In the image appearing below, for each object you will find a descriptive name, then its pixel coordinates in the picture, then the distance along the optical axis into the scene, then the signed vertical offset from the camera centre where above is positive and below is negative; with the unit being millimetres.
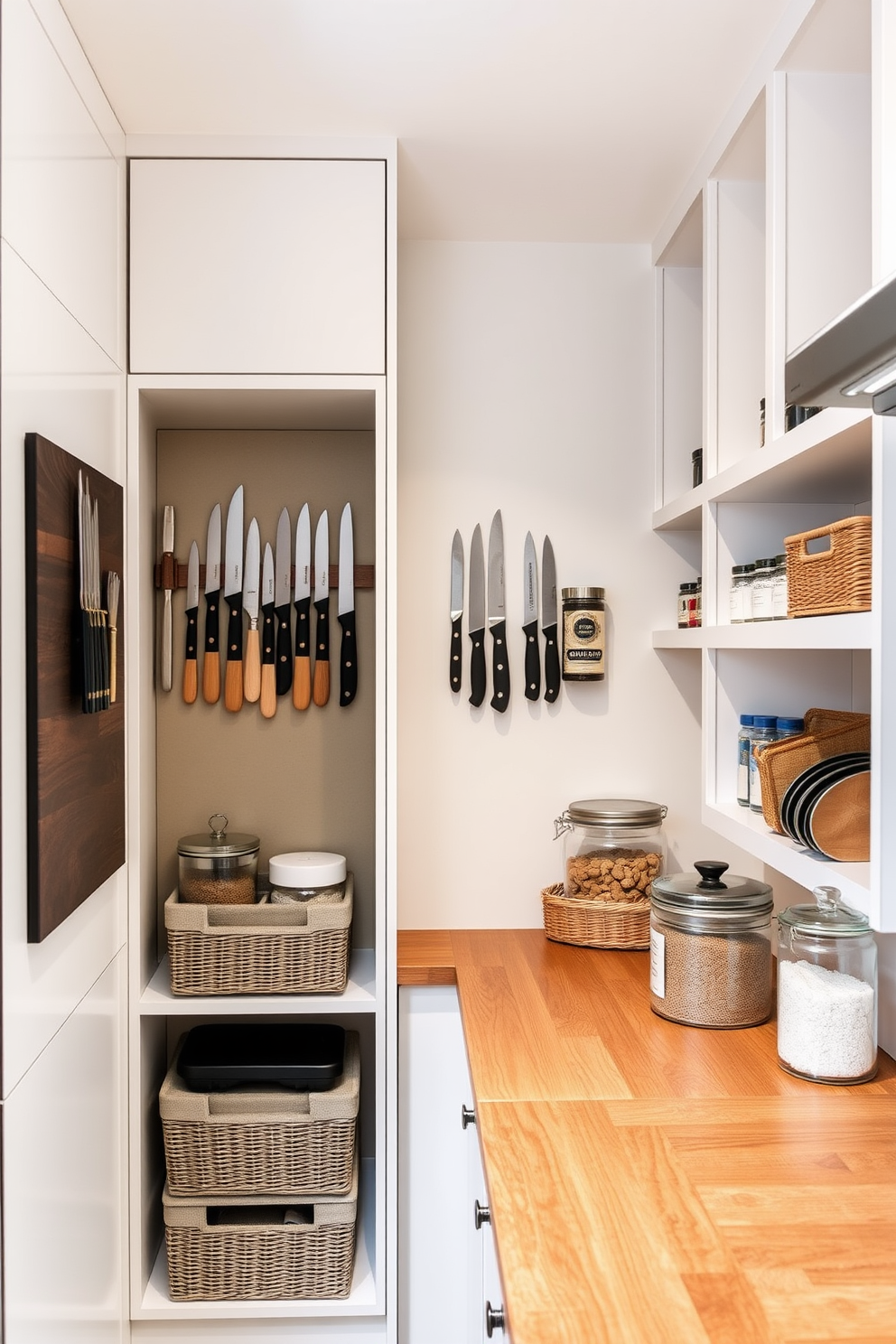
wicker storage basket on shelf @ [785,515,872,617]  1344 +121
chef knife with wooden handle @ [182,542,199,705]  2299 +86
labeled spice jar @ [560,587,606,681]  2354 +60
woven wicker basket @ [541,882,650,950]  2199 -561
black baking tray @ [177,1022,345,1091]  2020 -802
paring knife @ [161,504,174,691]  2270 +214
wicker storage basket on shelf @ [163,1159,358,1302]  1988 -1141
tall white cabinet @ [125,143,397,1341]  1944 +540
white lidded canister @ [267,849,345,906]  2100 -445
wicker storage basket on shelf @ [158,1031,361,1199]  1990 -927
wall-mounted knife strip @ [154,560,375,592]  2287 +188
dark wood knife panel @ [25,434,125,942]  1353 -95
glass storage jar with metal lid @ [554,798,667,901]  2240 -421
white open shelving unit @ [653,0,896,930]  1392 +491
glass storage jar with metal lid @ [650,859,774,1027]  1757 -497
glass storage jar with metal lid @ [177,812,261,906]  2107 -432
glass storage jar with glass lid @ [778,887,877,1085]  1544 -496
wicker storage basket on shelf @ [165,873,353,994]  1996 -565
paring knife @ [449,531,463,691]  2371 +106
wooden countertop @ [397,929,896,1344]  1030 -639
